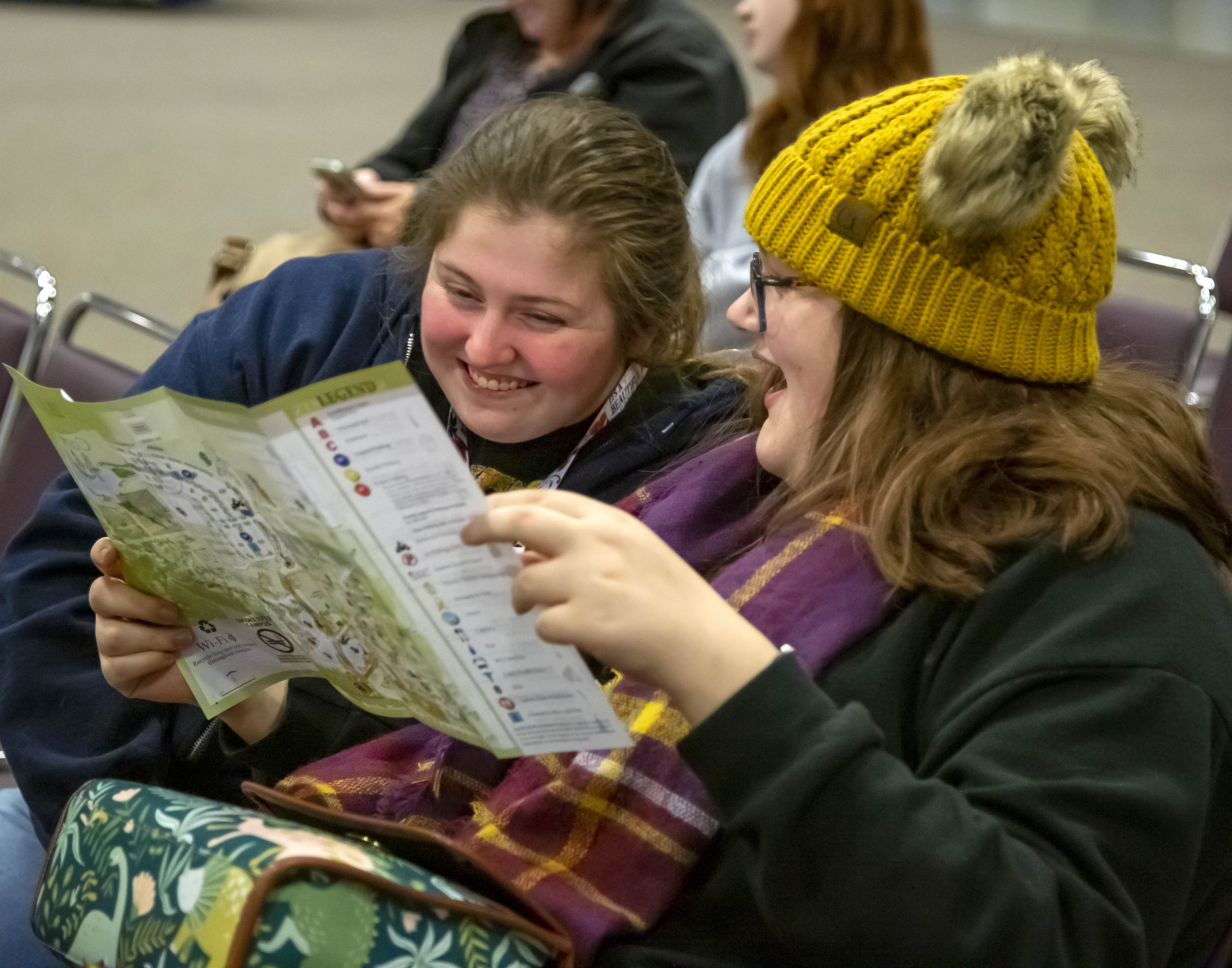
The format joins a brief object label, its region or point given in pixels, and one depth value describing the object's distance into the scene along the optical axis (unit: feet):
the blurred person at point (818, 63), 9.84
